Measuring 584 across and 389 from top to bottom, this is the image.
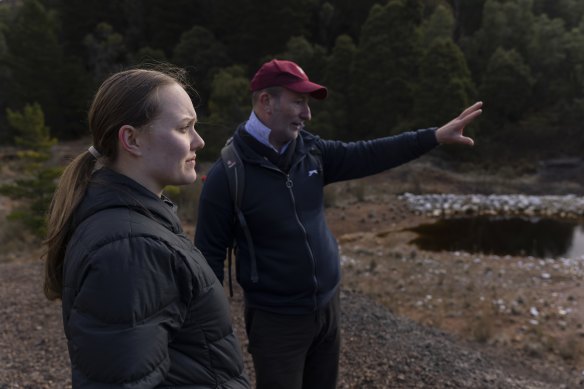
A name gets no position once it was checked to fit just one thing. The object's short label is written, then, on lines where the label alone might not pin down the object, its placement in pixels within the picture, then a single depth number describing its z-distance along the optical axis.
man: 2.12
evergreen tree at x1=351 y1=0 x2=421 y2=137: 19.17
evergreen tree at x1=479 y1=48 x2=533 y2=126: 19.41
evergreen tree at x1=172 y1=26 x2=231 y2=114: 22.83
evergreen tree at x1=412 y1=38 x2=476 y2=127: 17.41
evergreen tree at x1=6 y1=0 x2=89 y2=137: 23.33
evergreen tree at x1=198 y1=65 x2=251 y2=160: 17.34
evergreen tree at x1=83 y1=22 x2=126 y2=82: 24.05
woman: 1.03
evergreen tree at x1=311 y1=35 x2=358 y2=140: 19.25
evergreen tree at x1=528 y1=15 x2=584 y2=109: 19.97
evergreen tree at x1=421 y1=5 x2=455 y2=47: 20.88
